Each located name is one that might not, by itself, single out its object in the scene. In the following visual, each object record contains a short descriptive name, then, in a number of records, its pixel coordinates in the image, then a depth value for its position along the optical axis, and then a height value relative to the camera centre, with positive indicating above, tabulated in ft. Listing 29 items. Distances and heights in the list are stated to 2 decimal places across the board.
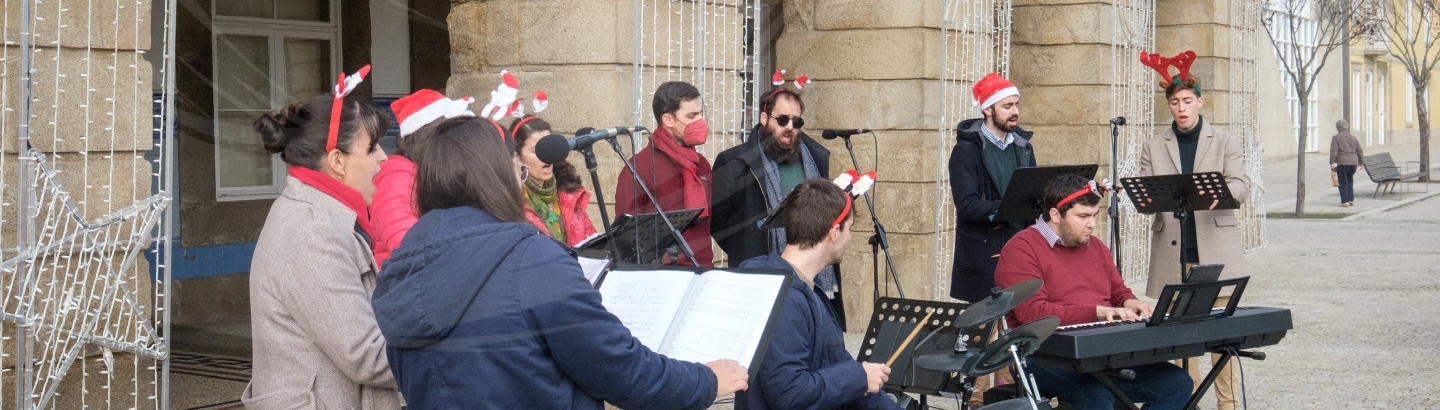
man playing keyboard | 17.44 -1.31
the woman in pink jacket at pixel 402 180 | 12.21 +0.01
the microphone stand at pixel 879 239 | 19.21 -0.82
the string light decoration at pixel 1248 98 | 44.75 +2.67
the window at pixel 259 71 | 30.42 +2.46
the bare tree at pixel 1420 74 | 80.18 +6.23
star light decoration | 14.87 -1.13
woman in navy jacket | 8.23 -0.76
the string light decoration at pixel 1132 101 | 37.19 +2.17
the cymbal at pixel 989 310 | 13.39 -1.25
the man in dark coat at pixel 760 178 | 20.72 +0.03
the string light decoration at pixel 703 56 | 22.49 +2.10
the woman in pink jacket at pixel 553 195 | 16.30 -0.17
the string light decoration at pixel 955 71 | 30.19 +2.40
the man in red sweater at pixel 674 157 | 18.79 +0.32
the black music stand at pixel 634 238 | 13.66 -0.57
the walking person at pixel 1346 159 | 70.38 +1.02
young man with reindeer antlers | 21.61 +0.18
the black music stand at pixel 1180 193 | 20.39 -0.20
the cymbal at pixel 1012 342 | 13.94 -1.65
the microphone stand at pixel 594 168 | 11.35 +0.10
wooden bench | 77.30 +0.45
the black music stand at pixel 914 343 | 14.21 -1.68
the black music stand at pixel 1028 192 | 18.92 -0.17
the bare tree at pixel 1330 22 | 65.98 +8.30
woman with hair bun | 10.35 -0.78
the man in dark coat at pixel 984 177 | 20.85 +0.04
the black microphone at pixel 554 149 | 10.68 +0.25
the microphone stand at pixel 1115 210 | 23.25 -0.53
